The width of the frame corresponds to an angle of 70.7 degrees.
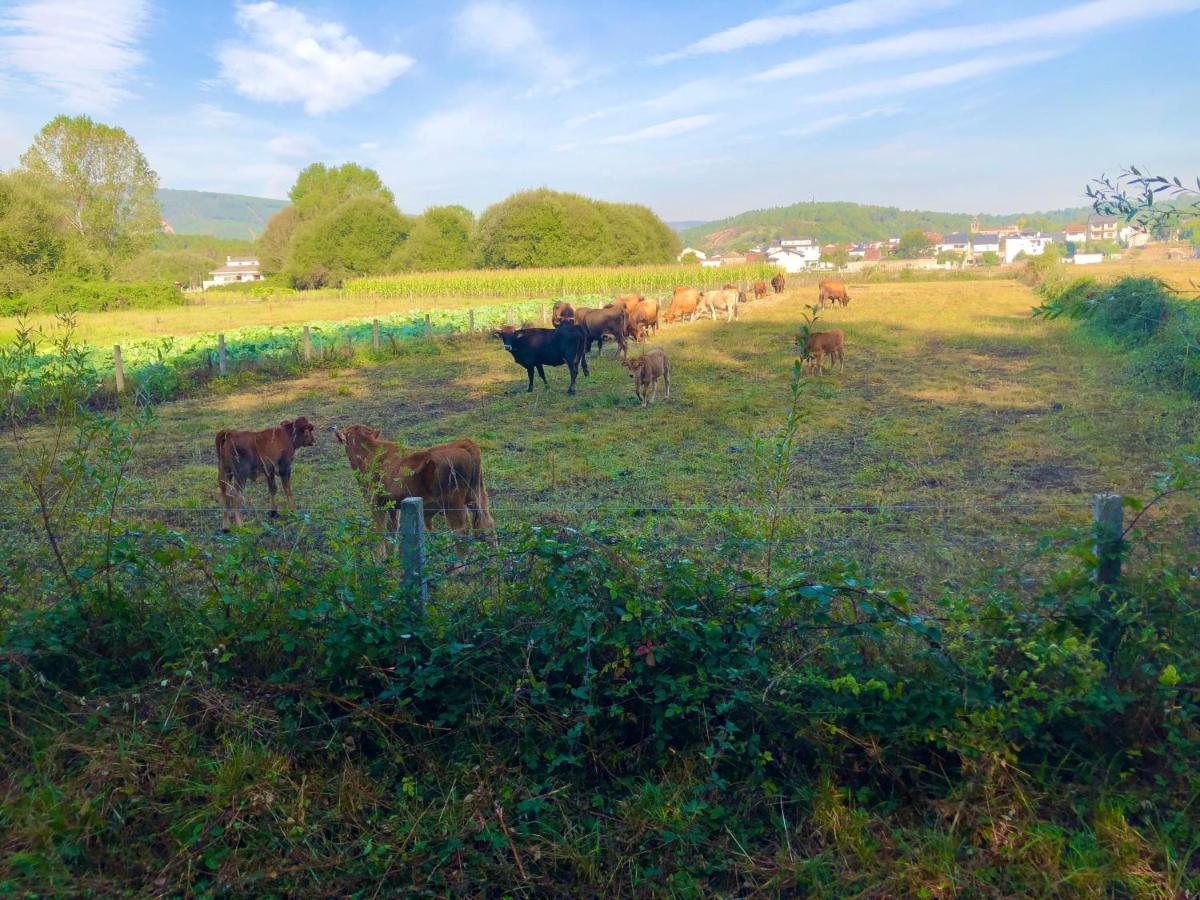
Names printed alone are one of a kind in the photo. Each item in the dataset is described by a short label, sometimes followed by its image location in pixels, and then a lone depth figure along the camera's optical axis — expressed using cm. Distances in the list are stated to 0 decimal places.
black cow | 1666
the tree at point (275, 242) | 8262
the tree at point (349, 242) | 6812
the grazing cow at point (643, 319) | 2336
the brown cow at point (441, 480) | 675
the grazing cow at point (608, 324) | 2064
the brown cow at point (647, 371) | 1414
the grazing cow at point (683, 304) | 2886
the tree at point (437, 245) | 6650
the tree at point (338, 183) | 9256
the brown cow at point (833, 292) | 3347
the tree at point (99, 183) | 5094
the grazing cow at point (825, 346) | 1638
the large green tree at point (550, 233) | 6150
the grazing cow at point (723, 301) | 2945
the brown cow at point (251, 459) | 827
